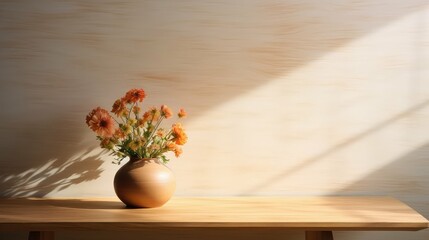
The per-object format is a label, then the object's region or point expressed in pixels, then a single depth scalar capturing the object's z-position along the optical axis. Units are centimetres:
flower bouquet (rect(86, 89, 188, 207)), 232
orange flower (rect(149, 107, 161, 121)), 244
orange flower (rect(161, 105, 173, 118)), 243
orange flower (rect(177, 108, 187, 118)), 243
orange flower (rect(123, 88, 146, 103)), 238
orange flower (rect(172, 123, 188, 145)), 241
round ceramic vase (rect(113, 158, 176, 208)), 232
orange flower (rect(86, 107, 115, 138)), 238
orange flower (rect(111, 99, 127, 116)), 240
